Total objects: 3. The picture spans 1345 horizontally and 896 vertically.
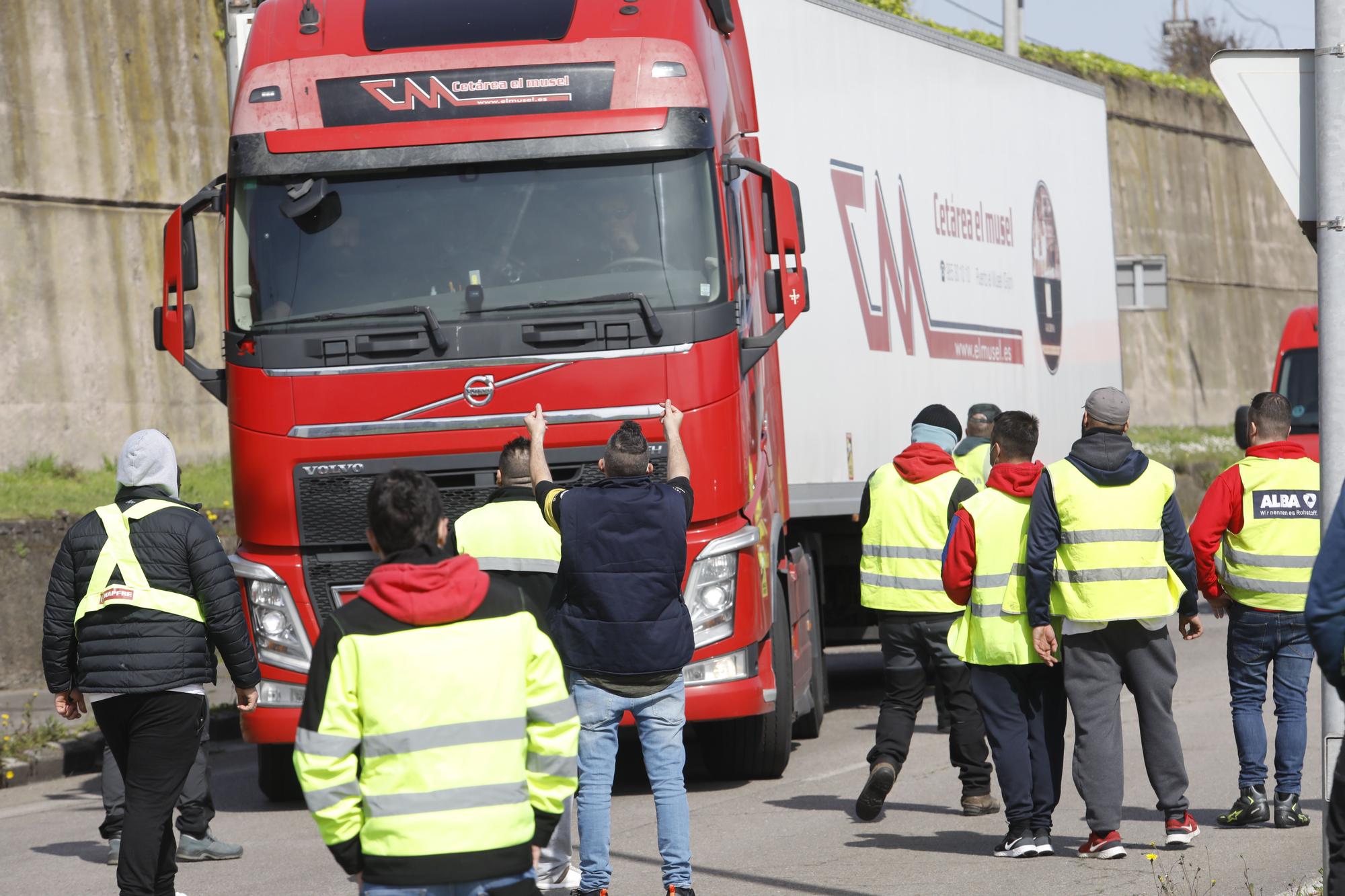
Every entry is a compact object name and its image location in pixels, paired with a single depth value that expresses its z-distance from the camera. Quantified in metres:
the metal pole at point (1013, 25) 48.78
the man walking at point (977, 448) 23.52
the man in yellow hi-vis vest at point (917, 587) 17.19
